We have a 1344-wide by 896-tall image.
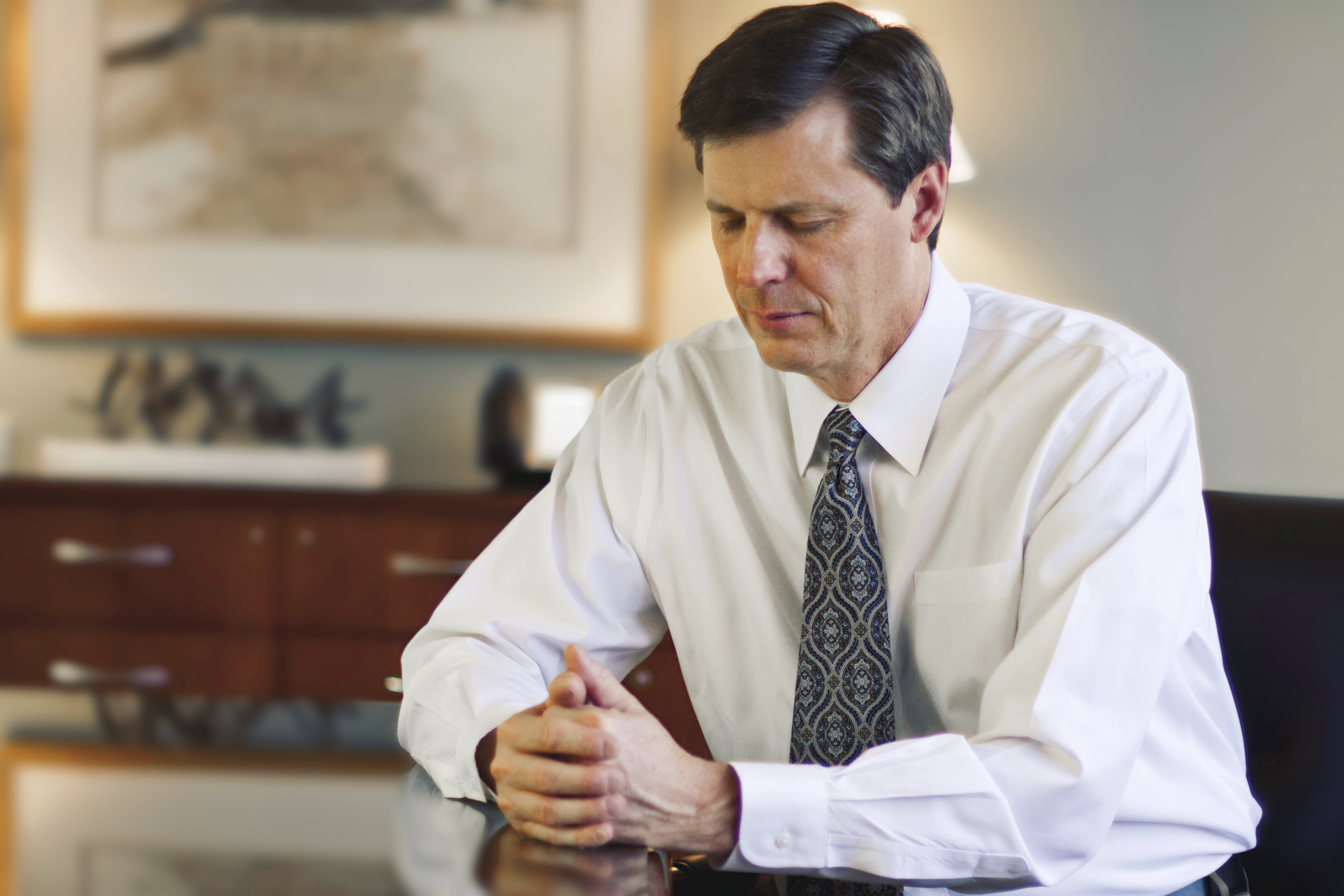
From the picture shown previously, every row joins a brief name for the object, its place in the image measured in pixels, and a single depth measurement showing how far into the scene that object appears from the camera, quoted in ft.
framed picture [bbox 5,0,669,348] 9.79
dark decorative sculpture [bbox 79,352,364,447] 9.86
